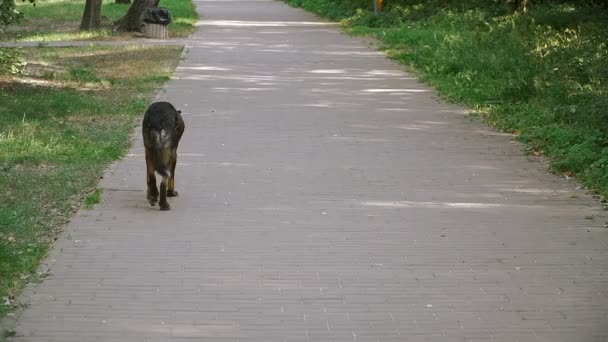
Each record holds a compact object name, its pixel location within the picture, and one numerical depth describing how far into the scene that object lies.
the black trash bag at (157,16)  56.34
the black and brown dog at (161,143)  19.44
